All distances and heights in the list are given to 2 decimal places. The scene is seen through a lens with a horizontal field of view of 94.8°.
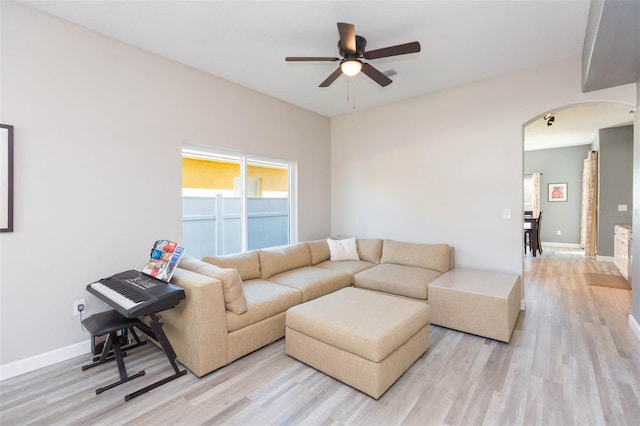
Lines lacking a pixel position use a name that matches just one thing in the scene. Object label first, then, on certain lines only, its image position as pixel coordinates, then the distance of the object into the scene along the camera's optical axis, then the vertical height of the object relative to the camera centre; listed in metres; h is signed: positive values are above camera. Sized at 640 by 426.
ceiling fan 2.25 +1.28
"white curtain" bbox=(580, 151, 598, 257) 6.68 +0.19
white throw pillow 4.46 -0.61
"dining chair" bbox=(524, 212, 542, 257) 6.98 -0.53
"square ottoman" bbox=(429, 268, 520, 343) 2.76 -0.93
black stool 2.13 -0.89
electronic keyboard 1.99 -0.63
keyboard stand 2.17 -1.13
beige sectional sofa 2.28 -0.81
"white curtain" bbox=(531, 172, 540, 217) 8.18 +0.55
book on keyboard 2.43 -0.44
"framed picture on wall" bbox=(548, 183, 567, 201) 7.89 +0.52
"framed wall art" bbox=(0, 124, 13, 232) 2.21 +0.23
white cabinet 4.72 -0.65
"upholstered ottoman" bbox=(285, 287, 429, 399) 2.03 -0.96
